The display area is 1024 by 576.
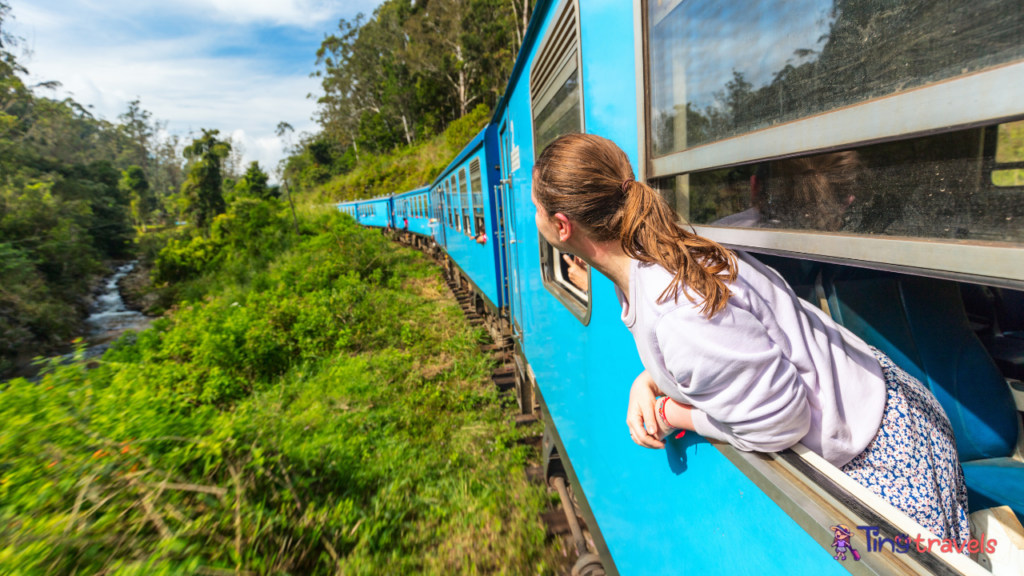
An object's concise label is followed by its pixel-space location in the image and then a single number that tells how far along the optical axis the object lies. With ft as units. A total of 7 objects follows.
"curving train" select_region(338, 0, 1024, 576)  1.75
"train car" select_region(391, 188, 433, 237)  53.85
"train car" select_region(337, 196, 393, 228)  87.45
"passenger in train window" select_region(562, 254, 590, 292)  7.12
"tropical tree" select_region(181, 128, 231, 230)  123.65
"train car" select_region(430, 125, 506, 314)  18.65
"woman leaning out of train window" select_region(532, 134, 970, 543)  2.87
